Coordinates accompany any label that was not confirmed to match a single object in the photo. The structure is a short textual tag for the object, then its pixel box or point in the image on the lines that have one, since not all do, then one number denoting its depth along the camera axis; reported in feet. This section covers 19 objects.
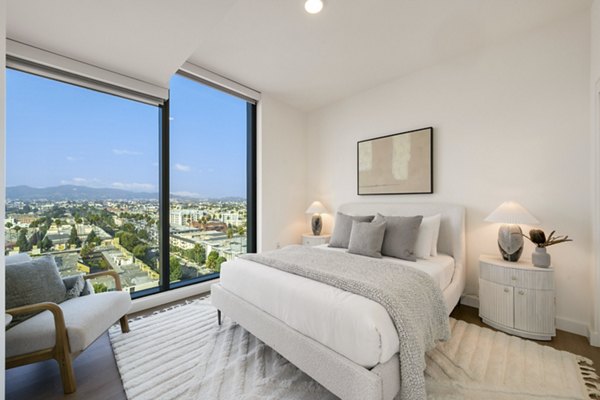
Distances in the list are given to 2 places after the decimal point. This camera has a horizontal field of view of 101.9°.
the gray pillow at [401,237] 7.98
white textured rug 4.93
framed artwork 10.00
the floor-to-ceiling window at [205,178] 10.26
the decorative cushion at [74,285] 6.56
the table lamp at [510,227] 7.34
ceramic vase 6.99
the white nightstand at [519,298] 6.75
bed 3.96
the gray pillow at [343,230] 9.61
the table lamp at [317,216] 13.20
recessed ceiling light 6.69
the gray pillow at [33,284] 5.43
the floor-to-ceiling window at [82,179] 7.15
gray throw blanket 4.22
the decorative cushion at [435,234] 8.46
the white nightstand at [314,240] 12.60
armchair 4.82
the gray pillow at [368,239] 8.11
